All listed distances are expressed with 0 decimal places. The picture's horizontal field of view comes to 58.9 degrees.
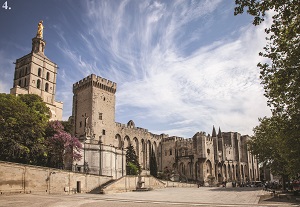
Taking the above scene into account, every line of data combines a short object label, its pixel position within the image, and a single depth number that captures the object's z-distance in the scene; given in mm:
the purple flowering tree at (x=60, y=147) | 28109
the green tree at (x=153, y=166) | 50938
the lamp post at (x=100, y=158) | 32775
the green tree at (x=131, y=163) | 40353
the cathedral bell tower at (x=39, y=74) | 54156
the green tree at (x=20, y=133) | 23453
